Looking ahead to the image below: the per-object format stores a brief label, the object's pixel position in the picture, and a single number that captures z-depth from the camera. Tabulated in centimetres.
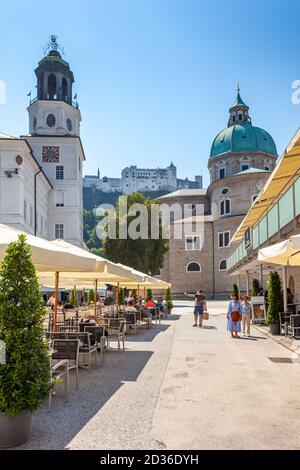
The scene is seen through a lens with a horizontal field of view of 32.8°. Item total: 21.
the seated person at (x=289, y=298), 2016
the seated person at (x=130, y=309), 2080
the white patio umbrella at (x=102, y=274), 1117
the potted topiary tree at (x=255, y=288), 2427
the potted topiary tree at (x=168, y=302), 3397
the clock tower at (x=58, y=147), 5959
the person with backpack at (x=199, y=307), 2197
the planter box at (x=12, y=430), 521
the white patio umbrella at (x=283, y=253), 940
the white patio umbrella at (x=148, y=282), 1920
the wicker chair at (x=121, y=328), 1362
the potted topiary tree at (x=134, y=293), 3953
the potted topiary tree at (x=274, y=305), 1753
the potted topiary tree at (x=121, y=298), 3312
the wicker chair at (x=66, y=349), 869
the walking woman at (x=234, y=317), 1675
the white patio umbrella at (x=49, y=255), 732
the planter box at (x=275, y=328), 1746
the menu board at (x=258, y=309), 2227
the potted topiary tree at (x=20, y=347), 524
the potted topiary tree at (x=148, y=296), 3597
